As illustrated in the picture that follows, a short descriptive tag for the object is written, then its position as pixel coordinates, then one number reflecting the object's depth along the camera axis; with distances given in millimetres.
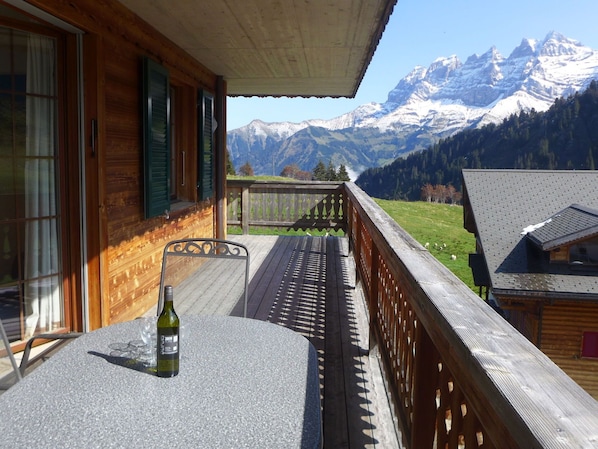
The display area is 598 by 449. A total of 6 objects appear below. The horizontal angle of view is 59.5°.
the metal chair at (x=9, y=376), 2008
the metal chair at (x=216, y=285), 2725
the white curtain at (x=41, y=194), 3143
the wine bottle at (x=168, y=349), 1489
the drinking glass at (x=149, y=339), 1607
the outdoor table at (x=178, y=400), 1190
